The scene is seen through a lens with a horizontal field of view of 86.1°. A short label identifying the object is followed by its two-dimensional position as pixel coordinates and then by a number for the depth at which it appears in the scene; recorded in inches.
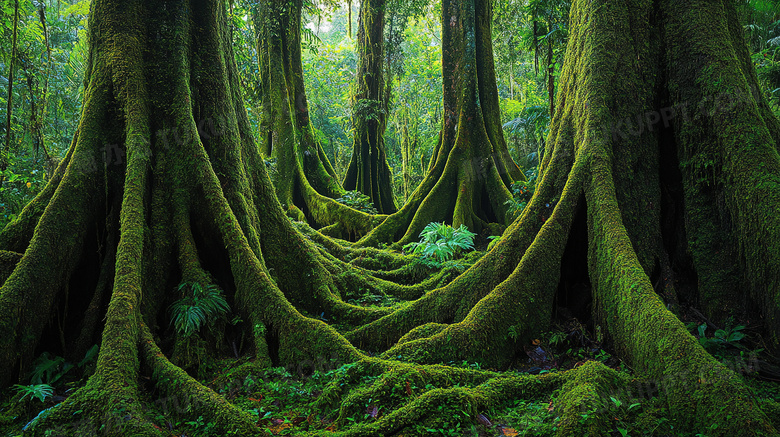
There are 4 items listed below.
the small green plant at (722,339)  147.0
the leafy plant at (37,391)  123.0
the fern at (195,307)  151.4
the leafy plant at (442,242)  301.1
